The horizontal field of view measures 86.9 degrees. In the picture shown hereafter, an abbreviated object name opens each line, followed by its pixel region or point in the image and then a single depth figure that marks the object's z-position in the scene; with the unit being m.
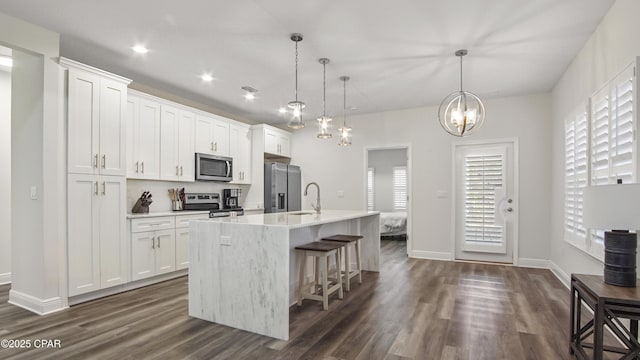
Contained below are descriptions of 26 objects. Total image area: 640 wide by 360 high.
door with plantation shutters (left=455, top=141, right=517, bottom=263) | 5.18
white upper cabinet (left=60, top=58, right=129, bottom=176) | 3.25
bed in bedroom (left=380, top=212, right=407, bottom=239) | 7.80
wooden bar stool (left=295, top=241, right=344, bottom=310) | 3.14
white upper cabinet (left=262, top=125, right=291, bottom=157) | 6.12
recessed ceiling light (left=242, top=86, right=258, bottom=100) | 4.70
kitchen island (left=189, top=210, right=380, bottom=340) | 2.52
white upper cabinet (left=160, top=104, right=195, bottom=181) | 4.45
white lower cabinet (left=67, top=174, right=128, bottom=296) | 3.23
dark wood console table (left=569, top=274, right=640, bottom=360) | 1.74
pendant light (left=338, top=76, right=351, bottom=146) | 4.28
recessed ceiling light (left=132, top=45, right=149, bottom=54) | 3.38
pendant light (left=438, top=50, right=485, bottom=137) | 3.19
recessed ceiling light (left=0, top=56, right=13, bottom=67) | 3.61
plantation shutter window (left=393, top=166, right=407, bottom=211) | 9.35
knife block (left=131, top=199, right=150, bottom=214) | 4.21
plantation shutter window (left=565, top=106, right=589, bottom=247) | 3.30
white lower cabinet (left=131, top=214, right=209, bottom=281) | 3.85
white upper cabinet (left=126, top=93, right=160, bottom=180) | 4.03
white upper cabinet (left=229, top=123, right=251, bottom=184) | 5.63
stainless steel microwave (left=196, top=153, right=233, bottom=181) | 4.92
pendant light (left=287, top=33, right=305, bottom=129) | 3.12
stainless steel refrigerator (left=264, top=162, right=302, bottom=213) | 6.06
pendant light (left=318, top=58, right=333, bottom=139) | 3.73
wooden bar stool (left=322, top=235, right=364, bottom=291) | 3.77
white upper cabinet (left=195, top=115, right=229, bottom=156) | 4.97
